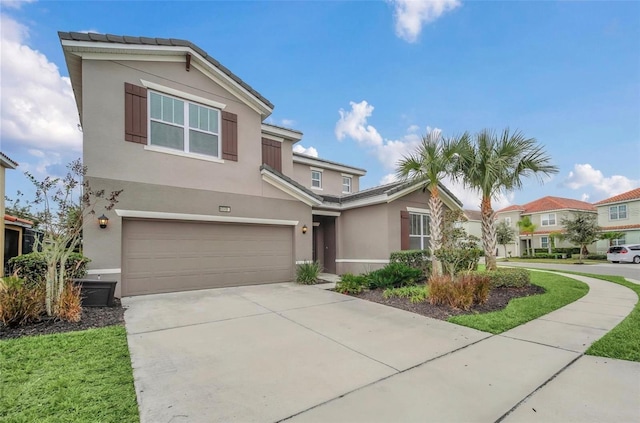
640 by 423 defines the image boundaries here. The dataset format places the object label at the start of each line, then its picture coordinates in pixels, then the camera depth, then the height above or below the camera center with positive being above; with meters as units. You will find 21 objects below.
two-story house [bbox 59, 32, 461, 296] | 8.27 +1.64
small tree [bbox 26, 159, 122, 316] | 5.89 +0.24
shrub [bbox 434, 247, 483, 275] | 8.66 -0.91
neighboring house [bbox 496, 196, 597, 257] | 35.19 +1.21
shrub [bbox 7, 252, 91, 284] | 6.55 -0.80
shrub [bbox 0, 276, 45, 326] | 5.31 -1.29
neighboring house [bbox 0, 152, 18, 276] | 8.85 +1.89
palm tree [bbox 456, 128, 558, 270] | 10.20 +2.17
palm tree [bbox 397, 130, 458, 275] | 10.14 +2.14
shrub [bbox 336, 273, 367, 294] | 9.33 -1.80
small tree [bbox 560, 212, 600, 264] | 25.94 -0.41
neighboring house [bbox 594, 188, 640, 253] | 29.31 +0.88
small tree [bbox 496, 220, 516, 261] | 32.97 -0.86
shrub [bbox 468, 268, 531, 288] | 9.75 -1.73
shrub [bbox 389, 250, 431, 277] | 11.94 -1.28
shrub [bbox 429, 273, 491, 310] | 7.14 -1.58
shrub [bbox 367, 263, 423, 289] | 9.66 -1.64
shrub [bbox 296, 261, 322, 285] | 11.06 -1.70
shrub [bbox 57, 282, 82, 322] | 5.74 -1.48
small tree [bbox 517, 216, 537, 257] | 36.03 +0.00
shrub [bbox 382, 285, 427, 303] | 7.92 -1.87
